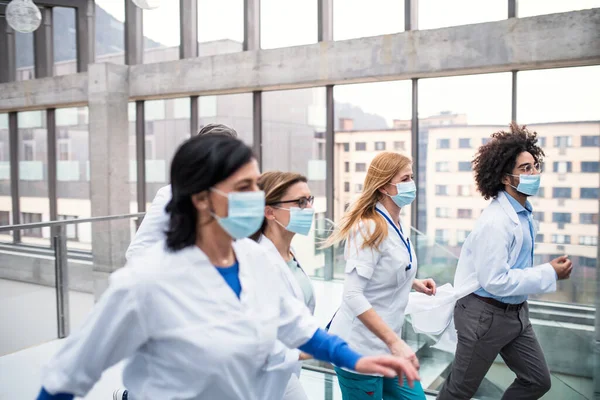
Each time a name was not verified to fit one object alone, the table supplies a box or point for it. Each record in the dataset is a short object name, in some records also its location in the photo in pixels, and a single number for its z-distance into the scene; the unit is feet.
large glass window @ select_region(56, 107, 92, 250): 33.76
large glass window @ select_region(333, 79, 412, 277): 23.47
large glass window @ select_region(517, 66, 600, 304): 19.75
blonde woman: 7.24
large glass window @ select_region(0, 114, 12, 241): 37.14
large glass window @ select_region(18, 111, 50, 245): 35.40
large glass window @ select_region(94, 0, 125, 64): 31.71
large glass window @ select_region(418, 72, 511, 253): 21.44
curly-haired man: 8.25
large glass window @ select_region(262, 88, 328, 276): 25.67
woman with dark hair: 4.09
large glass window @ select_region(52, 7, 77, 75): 33.86
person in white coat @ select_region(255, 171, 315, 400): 7.01
